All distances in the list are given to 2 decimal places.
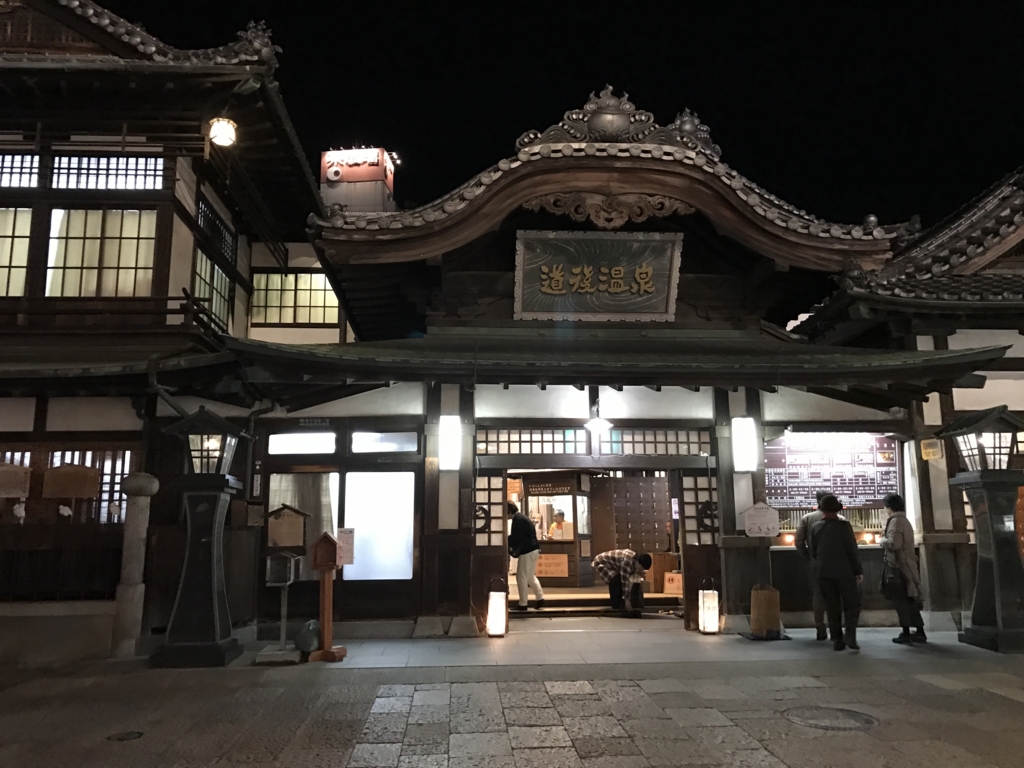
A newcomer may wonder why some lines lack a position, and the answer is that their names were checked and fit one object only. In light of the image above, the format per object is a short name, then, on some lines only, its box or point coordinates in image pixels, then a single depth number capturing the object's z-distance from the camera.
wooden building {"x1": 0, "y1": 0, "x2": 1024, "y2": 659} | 11.38
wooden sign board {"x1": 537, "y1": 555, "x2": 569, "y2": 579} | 18.70
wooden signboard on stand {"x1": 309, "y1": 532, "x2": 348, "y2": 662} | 9.95
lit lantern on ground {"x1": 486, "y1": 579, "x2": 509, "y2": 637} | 11.37
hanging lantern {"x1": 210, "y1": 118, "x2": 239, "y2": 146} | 13.54
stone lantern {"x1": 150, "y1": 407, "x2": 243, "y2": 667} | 9.63
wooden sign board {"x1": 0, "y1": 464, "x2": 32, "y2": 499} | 11.57
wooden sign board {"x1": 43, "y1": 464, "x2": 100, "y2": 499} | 11.57
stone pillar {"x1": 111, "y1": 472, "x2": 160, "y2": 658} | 10.54
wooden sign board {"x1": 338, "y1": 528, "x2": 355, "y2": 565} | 10.23
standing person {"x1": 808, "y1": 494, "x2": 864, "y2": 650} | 10.19
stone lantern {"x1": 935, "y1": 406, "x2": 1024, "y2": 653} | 10.23
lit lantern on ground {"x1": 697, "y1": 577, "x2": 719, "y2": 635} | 11.59
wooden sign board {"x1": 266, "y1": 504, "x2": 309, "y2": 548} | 10.78
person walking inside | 14.79
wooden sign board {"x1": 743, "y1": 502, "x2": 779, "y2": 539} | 11.42
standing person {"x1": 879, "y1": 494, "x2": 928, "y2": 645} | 10.62
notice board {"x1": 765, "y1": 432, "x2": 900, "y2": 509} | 12.48
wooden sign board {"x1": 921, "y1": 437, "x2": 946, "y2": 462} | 11.91
